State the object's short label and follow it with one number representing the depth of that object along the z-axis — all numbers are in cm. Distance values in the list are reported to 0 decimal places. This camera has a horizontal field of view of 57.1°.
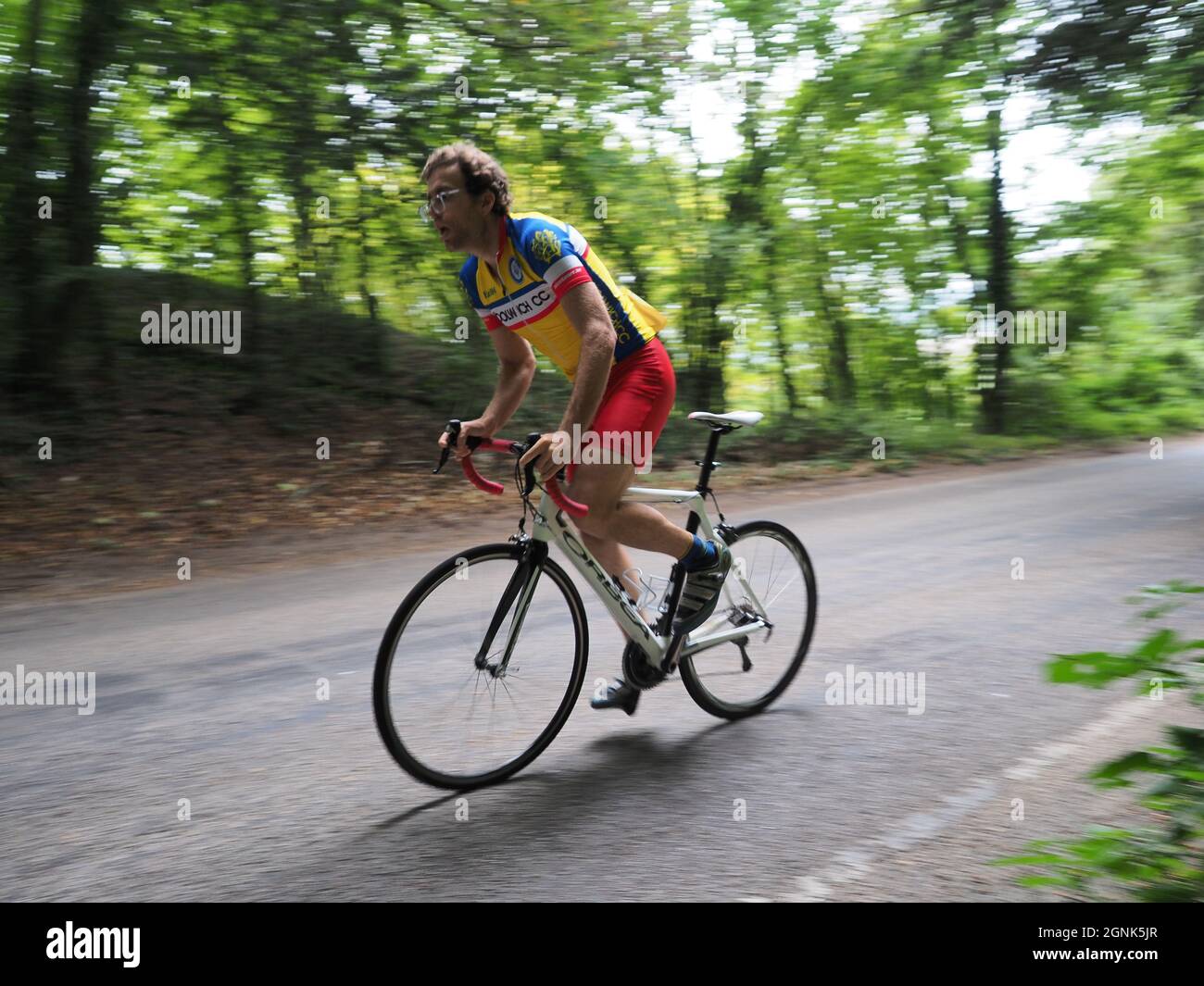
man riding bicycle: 377
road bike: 369
